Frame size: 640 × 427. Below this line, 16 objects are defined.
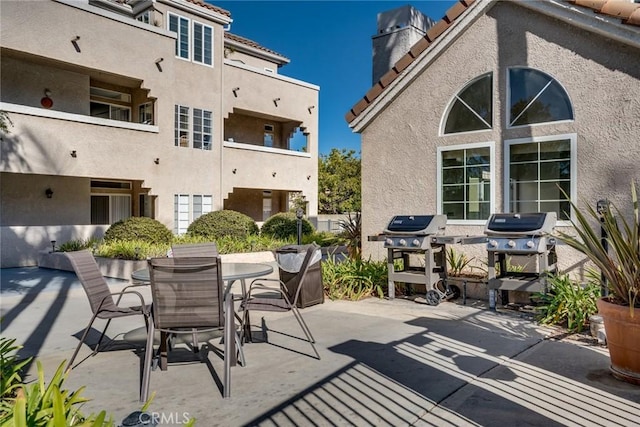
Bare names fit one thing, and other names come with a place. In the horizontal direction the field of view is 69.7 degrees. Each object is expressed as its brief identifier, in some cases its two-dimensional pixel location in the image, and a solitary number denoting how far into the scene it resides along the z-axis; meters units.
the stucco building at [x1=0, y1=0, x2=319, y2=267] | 14.18
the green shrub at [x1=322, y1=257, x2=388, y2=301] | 9.25
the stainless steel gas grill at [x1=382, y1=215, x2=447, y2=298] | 8.44
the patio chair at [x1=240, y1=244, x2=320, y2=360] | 5.48
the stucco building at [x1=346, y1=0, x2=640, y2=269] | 8.18
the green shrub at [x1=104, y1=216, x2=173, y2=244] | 14.40
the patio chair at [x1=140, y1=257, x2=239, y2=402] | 4.51
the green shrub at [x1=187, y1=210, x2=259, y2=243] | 16.39
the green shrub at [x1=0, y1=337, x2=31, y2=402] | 3.85
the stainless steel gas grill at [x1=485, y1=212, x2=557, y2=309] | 7.38
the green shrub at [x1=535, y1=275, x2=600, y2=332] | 6.58
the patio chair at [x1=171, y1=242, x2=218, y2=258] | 6.89
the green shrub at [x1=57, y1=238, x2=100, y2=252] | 14.75
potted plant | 4.55
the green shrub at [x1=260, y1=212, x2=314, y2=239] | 18.33
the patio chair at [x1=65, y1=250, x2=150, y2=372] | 5.23
